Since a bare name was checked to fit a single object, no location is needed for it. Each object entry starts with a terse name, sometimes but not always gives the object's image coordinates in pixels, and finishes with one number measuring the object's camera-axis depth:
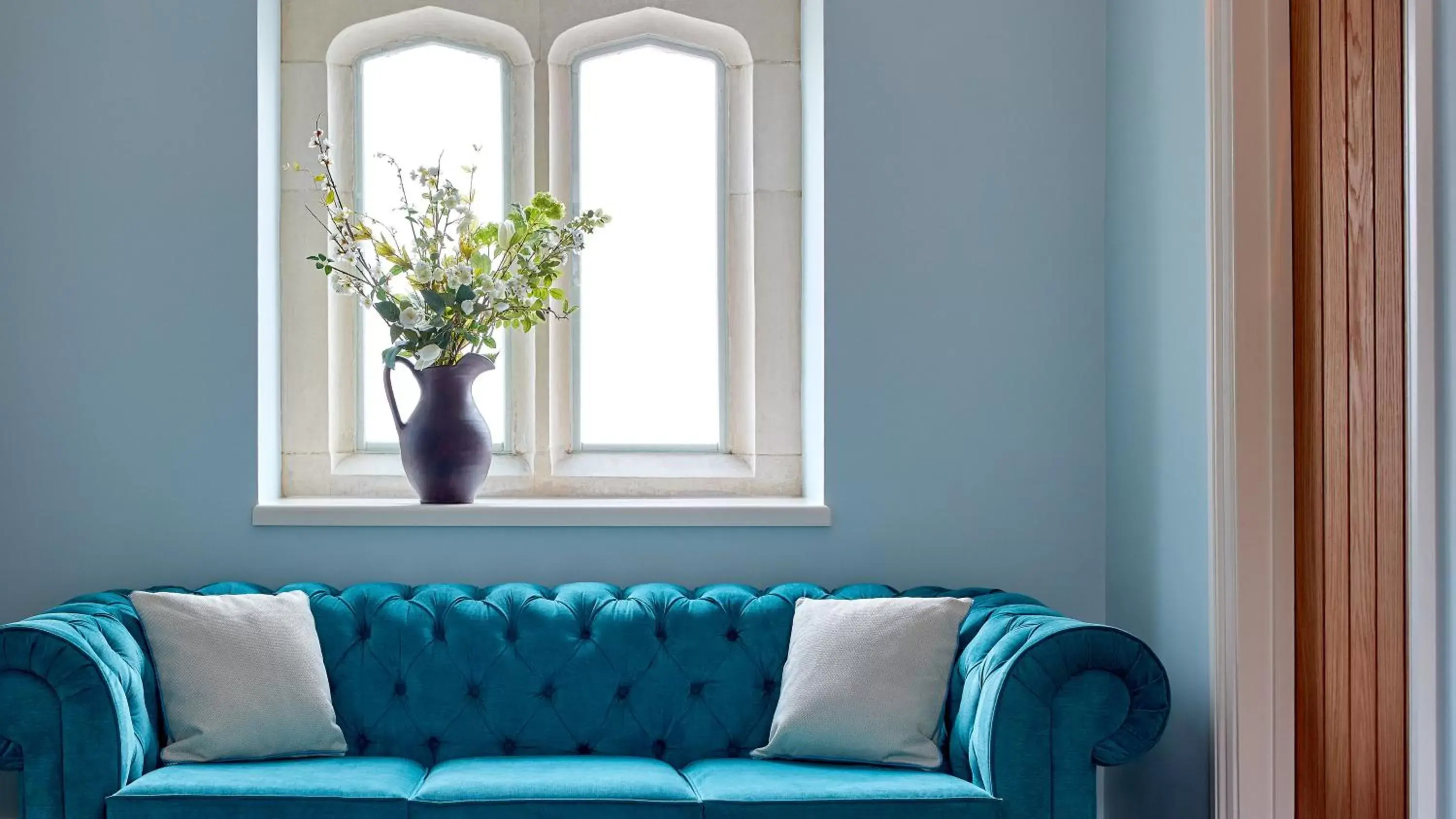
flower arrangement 3.03
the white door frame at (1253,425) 2.36
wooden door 2.03
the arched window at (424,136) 3.45
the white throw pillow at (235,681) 2.47
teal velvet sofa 2.21
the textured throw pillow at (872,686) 2.48
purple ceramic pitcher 3.07
